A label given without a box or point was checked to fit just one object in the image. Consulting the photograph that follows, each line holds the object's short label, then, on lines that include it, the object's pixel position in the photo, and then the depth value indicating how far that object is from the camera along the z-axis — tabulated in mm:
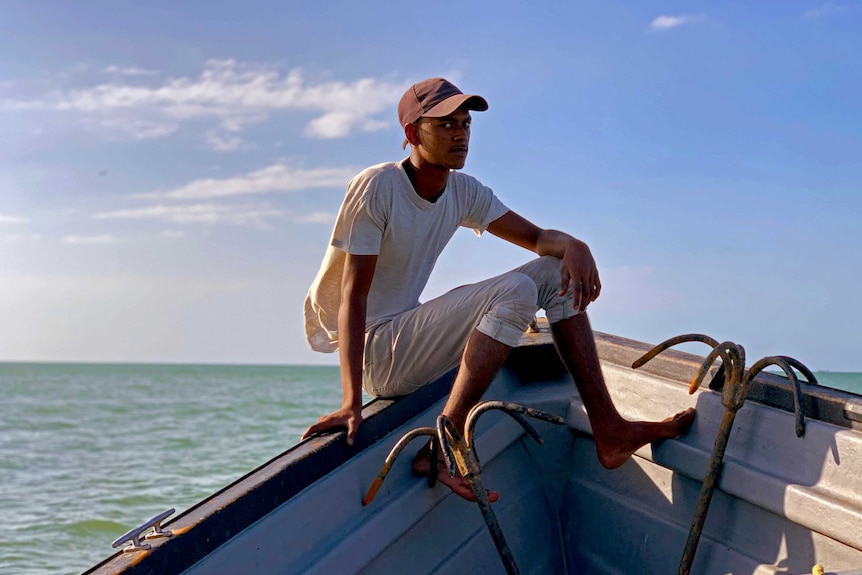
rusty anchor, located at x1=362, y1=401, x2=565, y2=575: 1915
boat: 1909
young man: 2207
